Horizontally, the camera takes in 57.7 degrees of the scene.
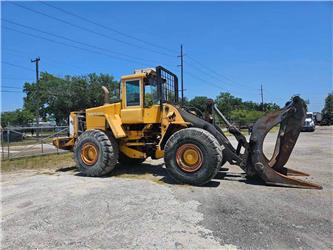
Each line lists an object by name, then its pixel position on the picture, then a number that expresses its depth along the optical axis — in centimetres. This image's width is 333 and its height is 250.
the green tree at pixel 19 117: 5377
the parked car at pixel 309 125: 3259
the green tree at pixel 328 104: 7430
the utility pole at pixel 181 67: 3667
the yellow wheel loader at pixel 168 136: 674
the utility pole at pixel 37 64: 3477
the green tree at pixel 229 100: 8600
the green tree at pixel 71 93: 4662
